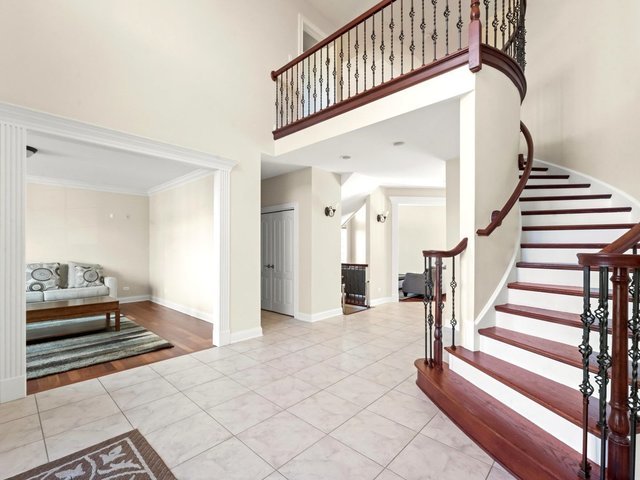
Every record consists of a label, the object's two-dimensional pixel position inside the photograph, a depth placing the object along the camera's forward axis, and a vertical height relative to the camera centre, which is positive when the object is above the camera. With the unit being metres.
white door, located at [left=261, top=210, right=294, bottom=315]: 5.64 -0.44
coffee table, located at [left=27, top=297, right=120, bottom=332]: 3.96 -0.95
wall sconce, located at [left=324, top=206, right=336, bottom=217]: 5.45 +0.50
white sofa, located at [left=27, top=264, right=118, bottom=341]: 4.48 -1.02
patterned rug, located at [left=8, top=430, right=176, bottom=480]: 1.72 -1.34
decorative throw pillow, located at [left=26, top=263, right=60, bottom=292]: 5.31 -0.66
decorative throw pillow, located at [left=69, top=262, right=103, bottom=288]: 5.75 -0.70
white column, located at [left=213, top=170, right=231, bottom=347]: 4.00 -0.22
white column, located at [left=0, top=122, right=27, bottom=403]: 2.58 -0.20
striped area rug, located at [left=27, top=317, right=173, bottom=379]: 3.31 -1.36
